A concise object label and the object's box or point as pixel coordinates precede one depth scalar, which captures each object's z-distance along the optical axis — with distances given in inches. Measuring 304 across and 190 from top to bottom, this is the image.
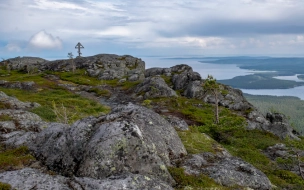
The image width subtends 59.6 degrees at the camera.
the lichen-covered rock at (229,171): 597.3
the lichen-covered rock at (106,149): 494.9
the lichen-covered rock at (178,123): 1191.8
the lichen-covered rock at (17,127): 729.4
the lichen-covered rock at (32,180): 422.0
